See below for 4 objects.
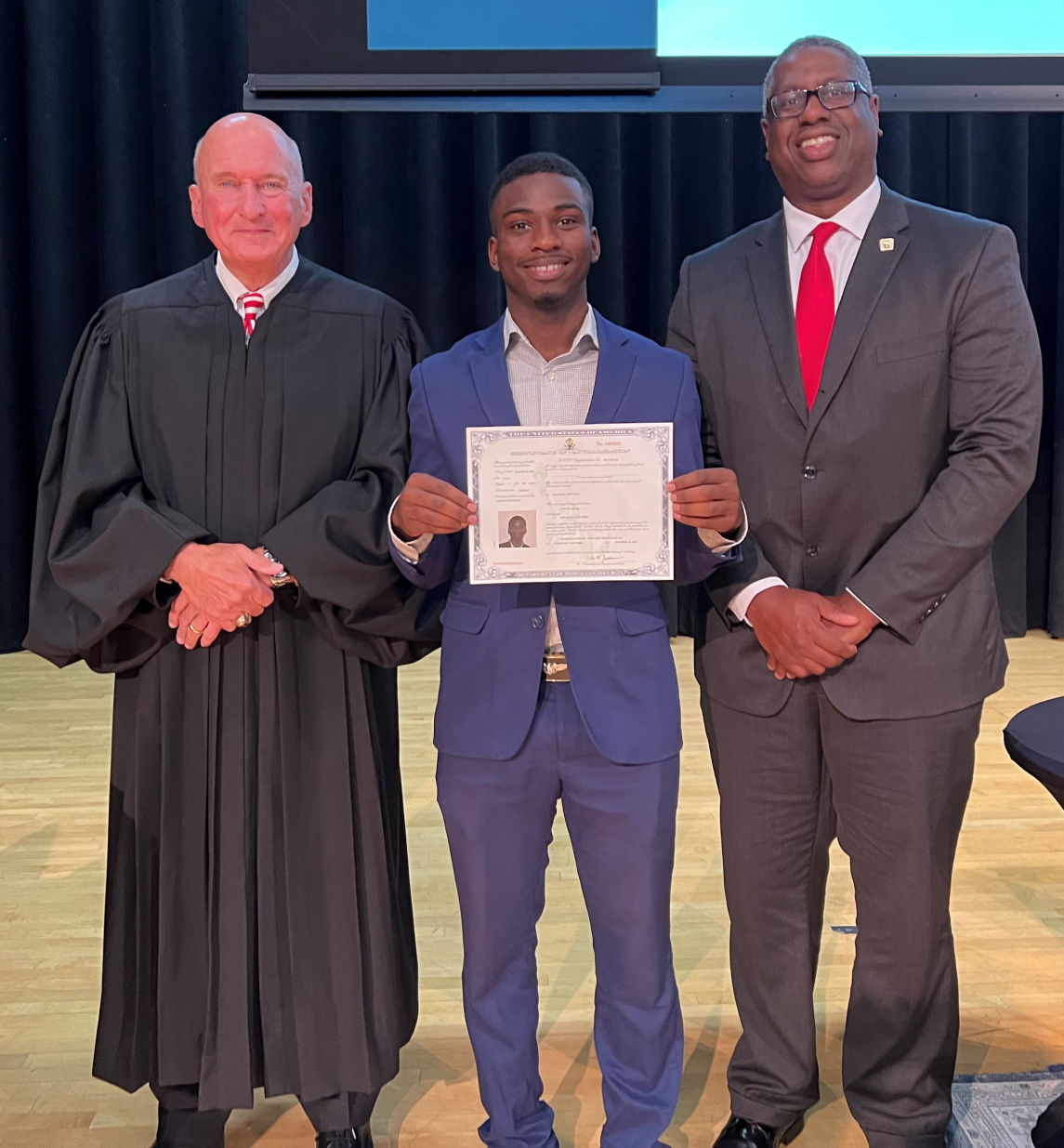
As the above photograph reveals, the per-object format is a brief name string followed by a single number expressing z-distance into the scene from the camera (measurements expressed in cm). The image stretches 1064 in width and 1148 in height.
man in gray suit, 191
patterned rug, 209
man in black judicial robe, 198
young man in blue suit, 183
